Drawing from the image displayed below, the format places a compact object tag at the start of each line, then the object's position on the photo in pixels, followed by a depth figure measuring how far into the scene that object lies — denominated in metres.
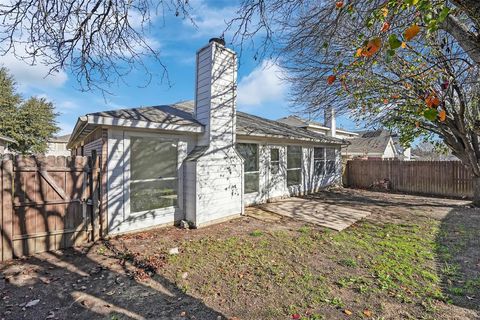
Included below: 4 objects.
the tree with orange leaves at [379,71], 2.22
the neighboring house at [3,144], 13.95
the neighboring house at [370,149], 25.61
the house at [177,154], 5.36
